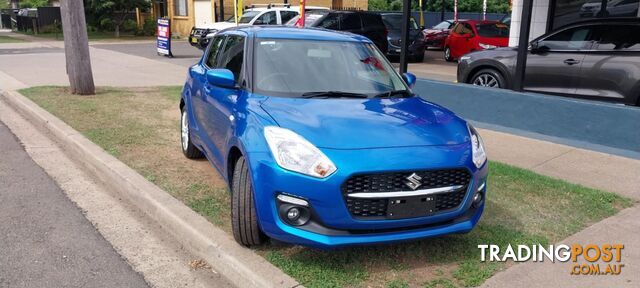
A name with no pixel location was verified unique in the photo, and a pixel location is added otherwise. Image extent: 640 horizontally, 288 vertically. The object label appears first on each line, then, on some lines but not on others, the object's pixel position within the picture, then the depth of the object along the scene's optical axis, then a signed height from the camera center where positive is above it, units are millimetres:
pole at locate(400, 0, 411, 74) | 9085 -494
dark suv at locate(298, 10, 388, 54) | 17234 -517
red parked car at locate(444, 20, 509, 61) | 17812 -966
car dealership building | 12141 -74
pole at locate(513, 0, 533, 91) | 7633 -549
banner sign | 19250 -1182
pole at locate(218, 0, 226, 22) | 25748 -322
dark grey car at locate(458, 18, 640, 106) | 7434 -793
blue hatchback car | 3334 -935
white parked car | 19875 -504
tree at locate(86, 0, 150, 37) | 30141 -179
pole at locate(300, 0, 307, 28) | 15052 -140
